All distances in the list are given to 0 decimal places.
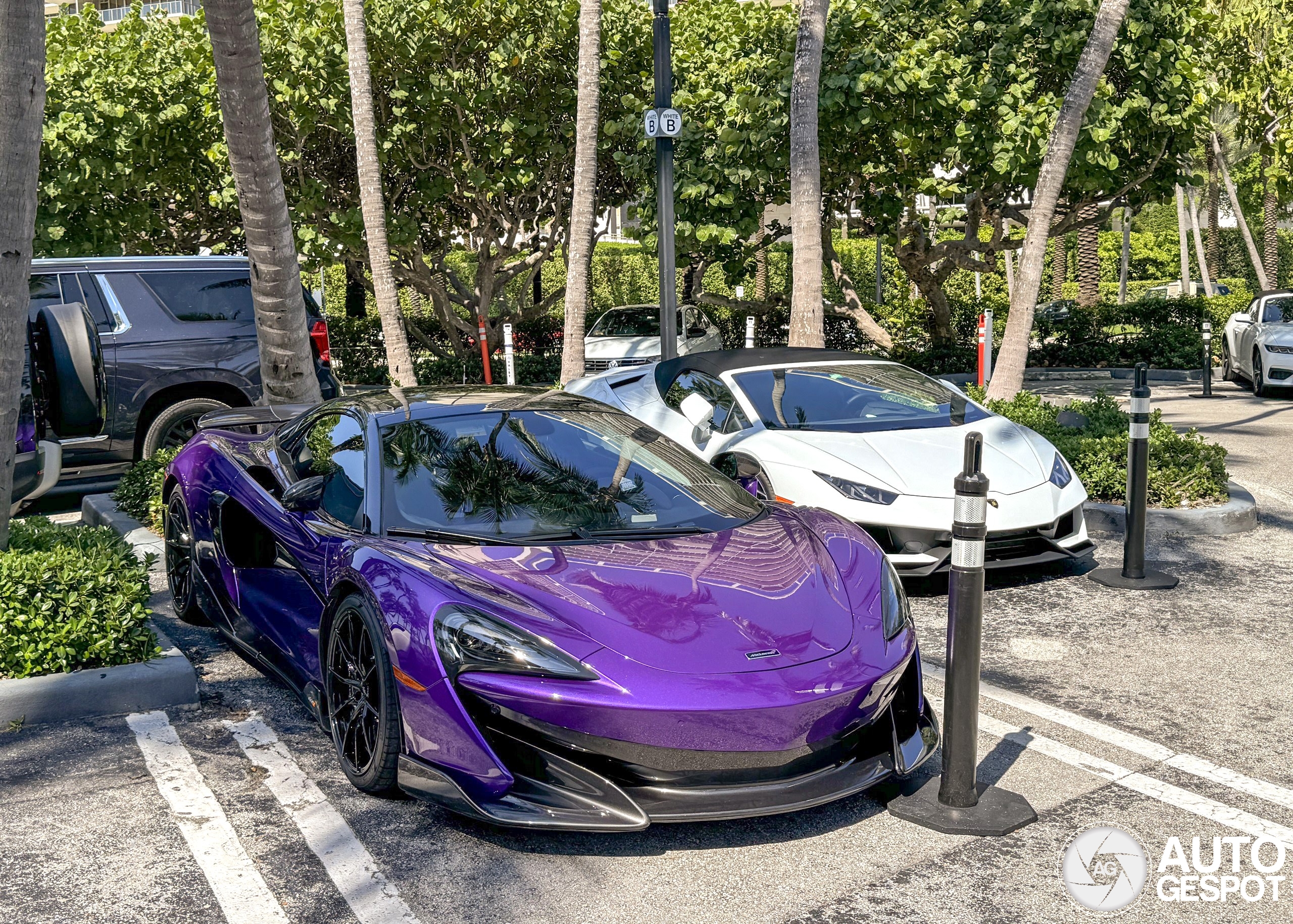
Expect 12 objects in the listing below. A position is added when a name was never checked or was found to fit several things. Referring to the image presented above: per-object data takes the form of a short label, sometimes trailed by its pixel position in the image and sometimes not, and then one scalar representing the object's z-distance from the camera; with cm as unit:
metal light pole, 1186
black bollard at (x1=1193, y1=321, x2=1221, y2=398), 1700
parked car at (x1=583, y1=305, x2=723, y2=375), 1995
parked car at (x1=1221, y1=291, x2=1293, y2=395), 1609
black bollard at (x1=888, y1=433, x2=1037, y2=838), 404
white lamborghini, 665
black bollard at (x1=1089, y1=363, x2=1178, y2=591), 673
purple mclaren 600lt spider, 370
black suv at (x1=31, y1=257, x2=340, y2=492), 1004
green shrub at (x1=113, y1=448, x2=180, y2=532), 859
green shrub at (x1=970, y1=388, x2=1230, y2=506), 863
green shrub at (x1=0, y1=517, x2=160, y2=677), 515
